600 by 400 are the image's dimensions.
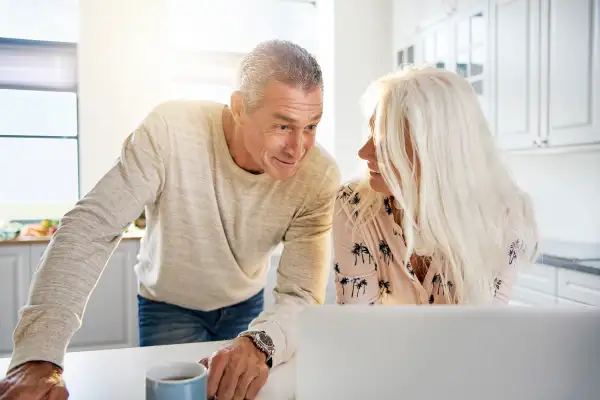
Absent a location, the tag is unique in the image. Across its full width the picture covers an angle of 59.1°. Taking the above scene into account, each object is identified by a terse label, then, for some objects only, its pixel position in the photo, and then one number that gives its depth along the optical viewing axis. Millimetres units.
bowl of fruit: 3246
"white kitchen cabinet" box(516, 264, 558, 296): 2455
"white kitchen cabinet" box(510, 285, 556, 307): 2480
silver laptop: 460
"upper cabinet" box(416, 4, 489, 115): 3130
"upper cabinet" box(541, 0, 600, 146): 2373
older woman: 1069
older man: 910
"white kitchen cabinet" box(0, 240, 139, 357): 3205
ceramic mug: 613
